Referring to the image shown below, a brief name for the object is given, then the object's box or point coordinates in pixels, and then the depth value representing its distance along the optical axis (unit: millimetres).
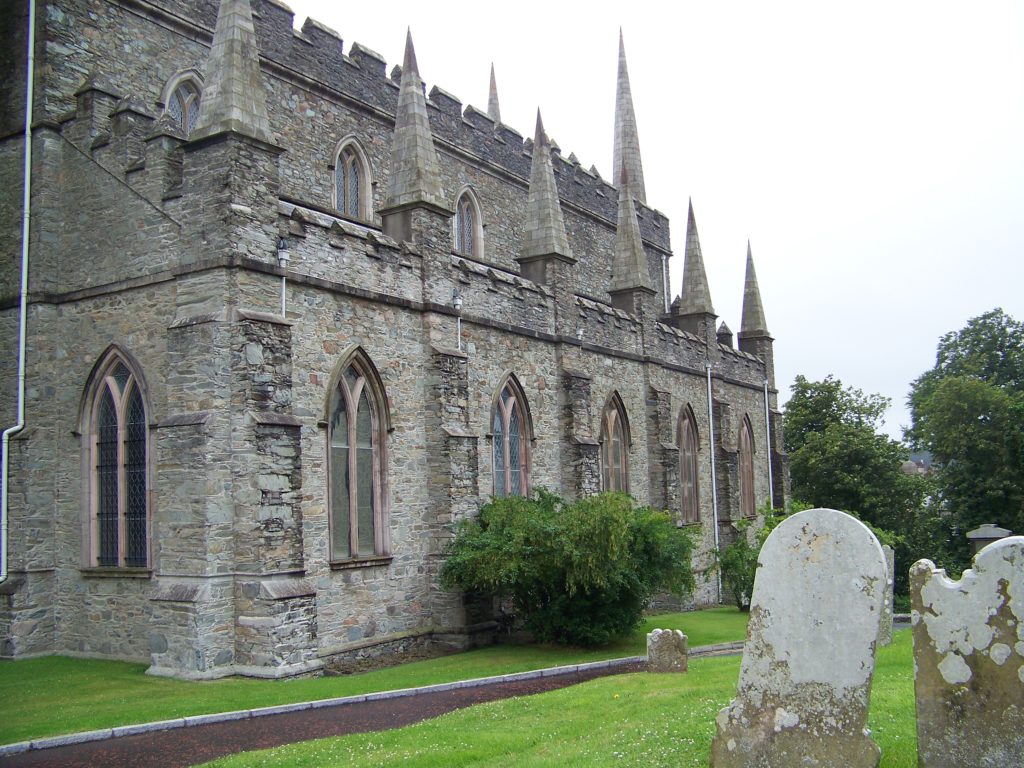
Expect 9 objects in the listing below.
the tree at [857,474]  41375
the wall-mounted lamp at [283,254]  15953
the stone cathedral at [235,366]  14961
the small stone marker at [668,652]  14445
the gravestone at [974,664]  7016
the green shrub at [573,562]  17609
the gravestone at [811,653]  7273
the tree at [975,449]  41281
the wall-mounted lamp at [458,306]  19953
